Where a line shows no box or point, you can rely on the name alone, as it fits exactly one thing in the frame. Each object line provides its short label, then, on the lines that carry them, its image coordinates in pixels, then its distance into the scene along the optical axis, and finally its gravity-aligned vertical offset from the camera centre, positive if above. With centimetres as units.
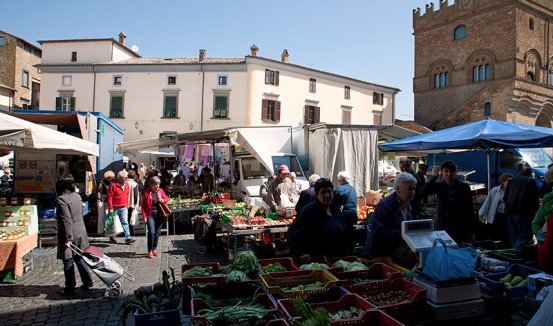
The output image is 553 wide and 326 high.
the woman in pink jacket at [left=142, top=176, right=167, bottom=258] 724 -77
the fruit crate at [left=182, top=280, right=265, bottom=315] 301 -94
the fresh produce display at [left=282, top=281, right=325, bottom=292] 297 -89
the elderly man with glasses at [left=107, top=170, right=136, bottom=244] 841 -65
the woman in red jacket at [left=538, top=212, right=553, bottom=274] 303 -57
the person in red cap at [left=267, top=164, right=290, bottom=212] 768 -30
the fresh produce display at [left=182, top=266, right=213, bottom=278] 324 -85
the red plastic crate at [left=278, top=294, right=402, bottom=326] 238 -89
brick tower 3334 +1109
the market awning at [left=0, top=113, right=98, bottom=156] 534 +46
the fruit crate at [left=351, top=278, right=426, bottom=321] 270 -91
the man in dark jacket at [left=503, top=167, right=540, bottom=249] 657 -46
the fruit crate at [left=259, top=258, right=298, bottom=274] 356 -83
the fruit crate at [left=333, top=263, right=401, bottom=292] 298 -85
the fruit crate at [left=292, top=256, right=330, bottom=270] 363 -82
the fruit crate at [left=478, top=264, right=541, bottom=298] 297 -84
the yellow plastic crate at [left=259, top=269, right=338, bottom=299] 288 -86
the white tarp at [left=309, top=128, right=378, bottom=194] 1047 +57
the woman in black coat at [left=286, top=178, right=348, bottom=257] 376 -54
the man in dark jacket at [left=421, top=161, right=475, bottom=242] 524 -40
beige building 2975 +612
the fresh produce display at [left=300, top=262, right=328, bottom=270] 338 -81
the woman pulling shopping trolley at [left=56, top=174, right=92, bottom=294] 504 -81
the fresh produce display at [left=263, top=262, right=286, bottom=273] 343 -85
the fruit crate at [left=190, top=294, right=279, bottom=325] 238 -91
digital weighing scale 272 -85
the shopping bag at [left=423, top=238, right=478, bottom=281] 276 -62
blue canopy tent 649 +73
